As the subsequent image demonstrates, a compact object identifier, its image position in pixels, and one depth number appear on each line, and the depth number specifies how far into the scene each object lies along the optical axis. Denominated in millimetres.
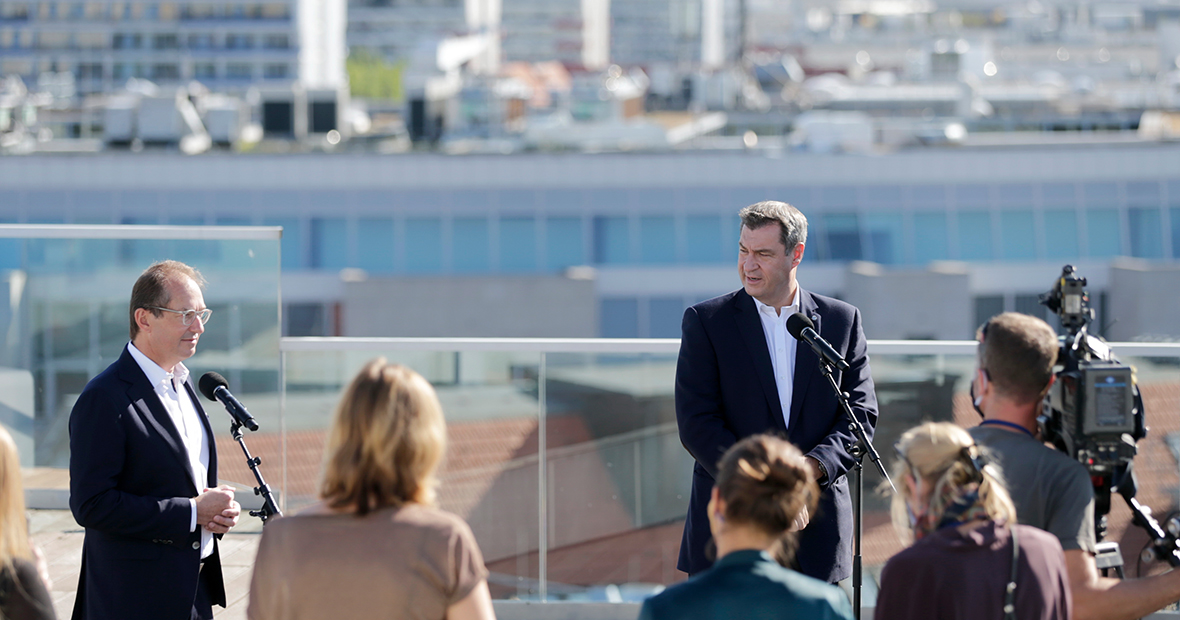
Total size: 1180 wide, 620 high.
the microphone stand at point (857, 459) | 7418
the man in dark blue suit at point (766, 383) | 7848
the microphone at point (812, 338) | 7395
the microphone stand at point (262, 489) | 6837
